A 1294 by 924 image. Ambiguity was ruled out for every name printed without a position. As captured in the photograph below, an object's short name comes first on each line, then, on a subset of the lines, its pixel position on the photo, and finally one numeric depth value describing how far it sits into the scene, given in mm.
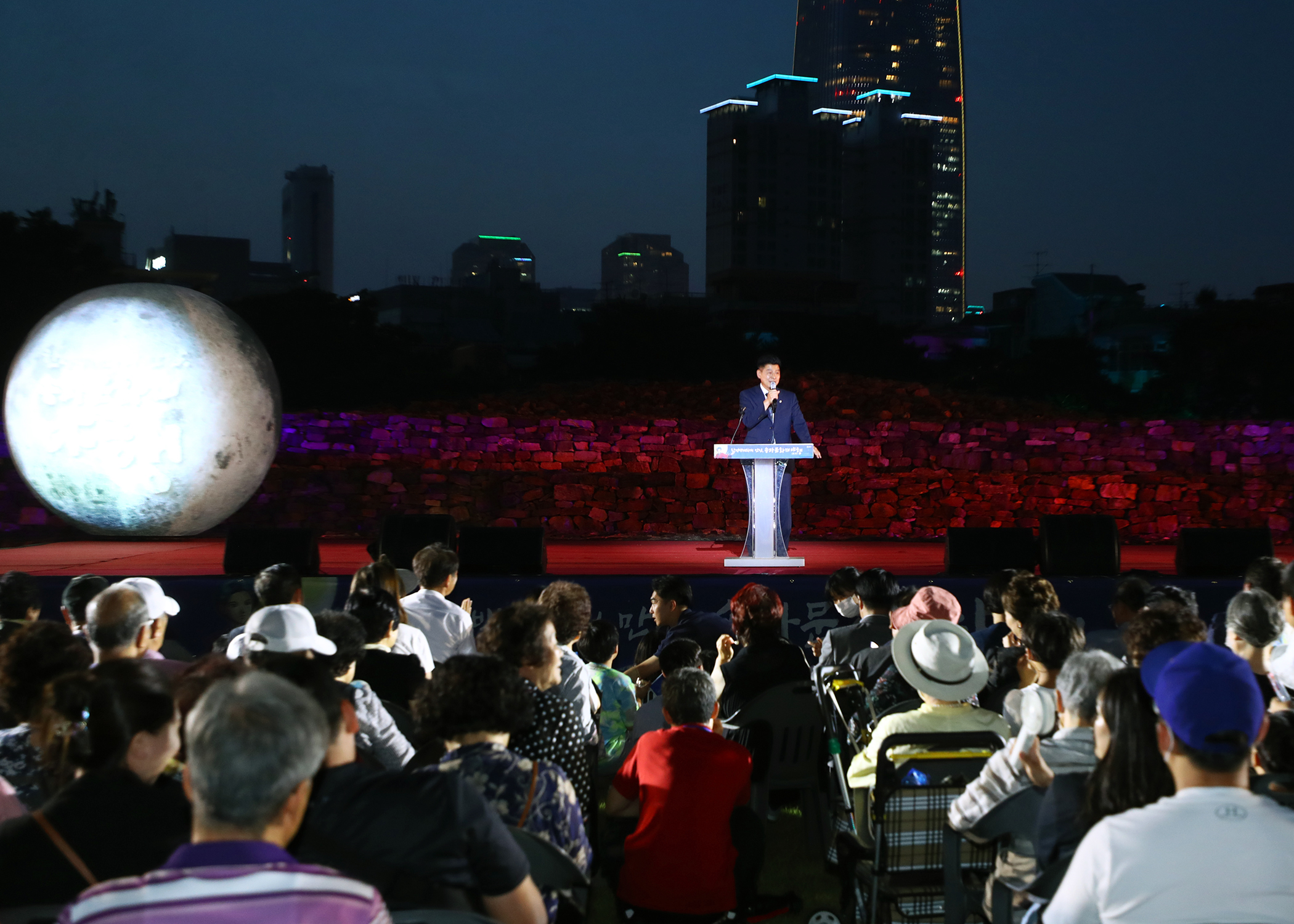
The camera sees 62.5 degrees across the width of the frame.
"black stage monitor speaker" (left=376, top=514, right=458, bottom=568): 7828
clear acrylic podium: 7941
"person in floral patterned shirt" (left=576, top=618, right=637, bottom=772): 3889
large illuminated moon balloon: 9086
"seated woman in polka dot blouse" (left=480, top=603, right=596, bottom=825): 2934
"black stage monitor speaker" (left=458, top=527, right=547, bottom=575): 7555
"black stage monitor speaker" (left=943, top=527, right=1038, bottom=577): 7676
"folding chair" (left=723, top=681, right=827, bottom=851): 3871
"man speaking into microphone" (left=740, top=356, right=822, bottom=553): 8258
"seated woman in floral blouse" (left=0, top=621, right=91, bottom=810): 2834
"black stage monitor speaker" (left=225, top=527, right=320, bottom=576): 7660
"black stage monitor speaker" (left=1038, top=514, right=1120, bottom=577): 7668
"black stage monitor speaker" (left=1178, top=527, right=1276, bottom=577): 7617
